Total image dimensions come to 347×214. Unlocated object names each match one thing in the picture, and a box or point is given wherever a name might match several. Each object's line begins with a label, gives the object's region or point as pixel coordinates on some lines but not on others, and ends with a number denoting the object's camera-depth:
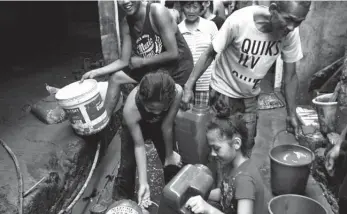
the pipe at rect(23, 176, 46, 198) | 3.17
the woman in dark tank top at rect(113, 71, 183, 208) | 2.40
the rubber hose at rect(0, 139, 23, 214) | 3.02
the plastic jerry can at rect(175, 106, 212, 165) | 3.22
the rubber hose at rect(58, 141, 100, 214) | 3.39
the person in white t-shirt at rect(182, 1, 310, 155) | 2.49
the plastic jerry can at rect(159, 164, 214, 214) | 2.04
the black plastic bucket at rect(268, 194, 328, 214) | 2.83
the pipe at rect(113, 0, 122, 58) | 5.06
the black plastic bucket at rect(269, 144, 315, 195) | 3.38
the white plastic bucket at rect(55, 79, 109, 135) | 3.42
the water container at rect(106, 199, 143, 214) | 2.06
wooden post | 5.02
